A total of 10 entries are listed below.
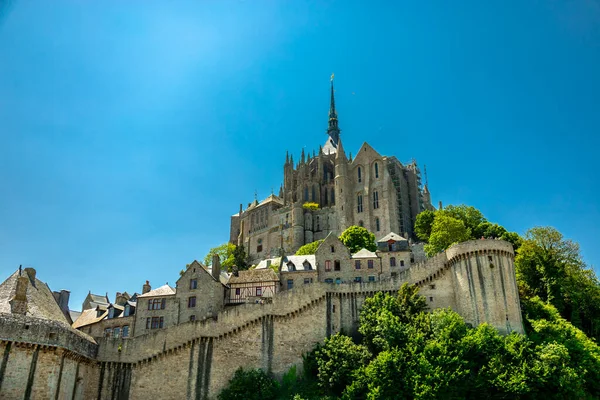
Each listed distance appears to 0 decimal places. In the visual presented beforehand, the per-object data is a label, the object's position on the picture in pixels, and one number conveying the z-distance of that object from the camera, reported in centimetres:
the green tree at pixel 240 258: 8406
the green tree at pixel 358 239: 7262
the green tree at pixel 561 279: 5278
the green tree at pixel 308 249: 7756
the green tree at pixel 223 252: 9338
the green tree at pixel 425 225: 8050
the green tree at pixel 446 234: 6561
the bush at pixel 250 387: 4431
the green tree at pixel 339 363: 4372
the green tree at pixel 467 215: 7562
